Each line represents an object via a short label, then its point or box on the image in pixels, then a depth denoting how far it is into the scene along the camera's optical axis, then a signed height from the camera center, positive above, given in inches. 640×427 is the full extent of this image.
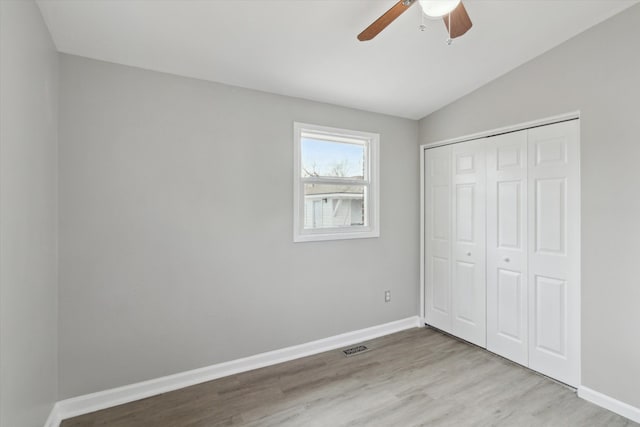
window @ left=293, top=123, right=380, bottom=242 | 114.7 +11.7
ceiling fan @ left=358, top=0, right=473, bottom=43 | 56.4 +38.9
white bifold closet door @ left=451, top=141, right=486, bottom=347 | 119.0 -12.2
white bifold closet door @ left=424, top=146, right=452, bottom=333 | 132.4 -11.0
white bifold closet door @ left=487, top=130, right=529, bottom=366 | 105.2 -12.3
